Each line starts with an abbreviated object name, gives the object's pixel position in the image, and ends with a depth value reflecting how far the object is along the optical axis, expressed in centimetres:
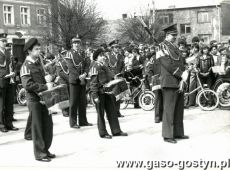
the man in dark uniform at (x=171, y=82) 830
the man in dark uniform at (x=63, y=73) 1147
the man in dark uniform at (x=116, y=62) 1342
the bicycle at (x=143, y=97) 1300
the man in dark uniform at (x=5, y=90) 1031
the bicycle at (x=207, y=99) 1217
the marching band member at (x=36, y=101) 715
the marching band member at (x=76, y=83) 1047
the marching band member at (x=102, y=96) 879
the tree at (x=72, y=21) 3025
